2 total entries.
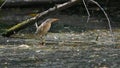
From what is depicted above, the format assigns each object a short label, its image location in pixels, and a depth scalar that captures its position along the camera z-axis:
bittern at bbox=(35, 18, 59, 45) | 17.70
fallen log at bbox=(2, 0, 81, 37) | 15.90
